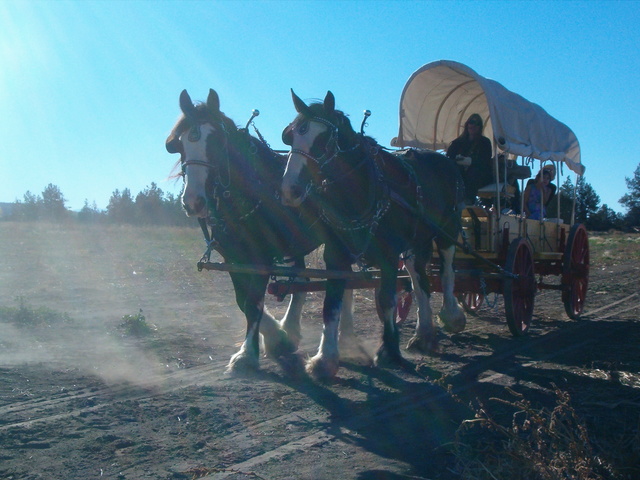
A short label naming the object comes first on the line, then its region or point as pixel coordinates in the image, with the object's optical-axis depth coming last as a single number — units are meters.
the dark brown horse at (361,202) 5.02
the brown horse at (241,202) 5.26
